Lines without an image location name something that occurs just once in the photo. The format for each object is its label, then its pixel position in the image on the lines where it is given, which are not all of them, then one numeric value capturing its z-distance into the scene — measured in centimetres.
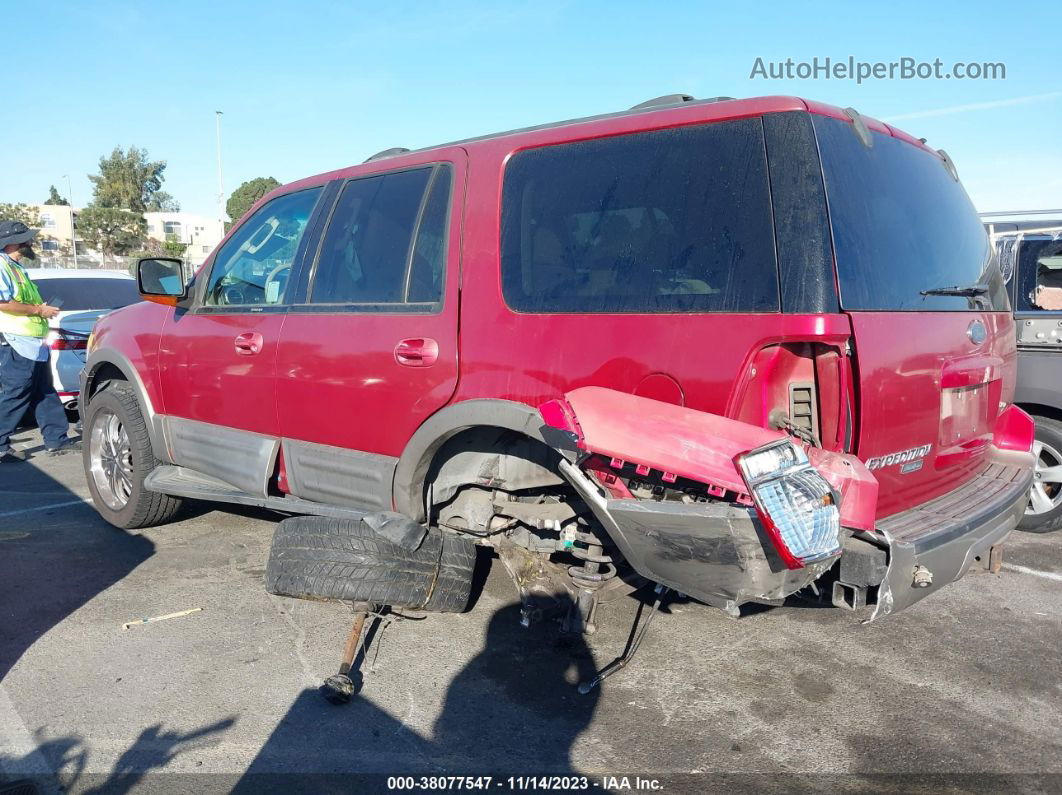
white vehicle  751
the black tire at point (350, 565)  330
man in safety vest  689
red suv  241
